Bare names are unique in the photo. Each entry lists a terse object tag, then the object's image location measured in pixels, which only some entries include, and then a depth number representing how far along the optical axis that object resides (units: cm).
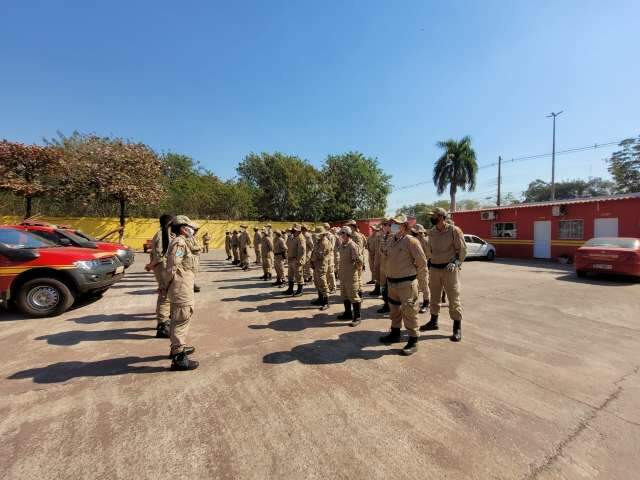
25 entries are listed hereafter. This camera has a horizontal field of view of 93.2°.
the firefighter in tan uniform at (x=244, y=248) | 1263
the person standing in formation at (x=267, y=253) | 1034
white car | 1639
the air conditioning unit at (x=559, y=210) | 1556
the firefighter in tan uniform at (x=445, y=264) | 472
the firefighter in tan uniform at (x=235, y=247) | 1497
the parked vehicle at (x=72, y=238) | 801
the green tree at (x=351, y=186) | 3525
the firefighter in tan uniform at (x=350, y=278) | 540
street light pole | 2948
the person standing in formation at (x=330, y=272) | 726
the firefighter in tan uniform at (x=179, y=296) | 360
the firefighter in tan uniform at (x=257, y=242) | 1359
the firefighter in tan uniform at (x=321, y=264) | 646
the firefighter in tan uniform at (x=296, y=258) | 785
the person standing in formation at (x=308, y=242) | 837
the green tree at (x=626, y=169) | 3378
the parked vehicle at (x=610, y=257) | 902
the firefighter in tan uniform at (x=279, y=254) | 898
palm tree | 2902
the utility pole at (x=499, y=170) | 3337
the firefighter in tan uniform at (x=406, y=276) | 416
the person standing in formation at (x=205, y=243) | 2061
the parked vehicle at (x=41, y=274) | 557
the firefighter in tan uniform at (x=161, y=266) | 464
